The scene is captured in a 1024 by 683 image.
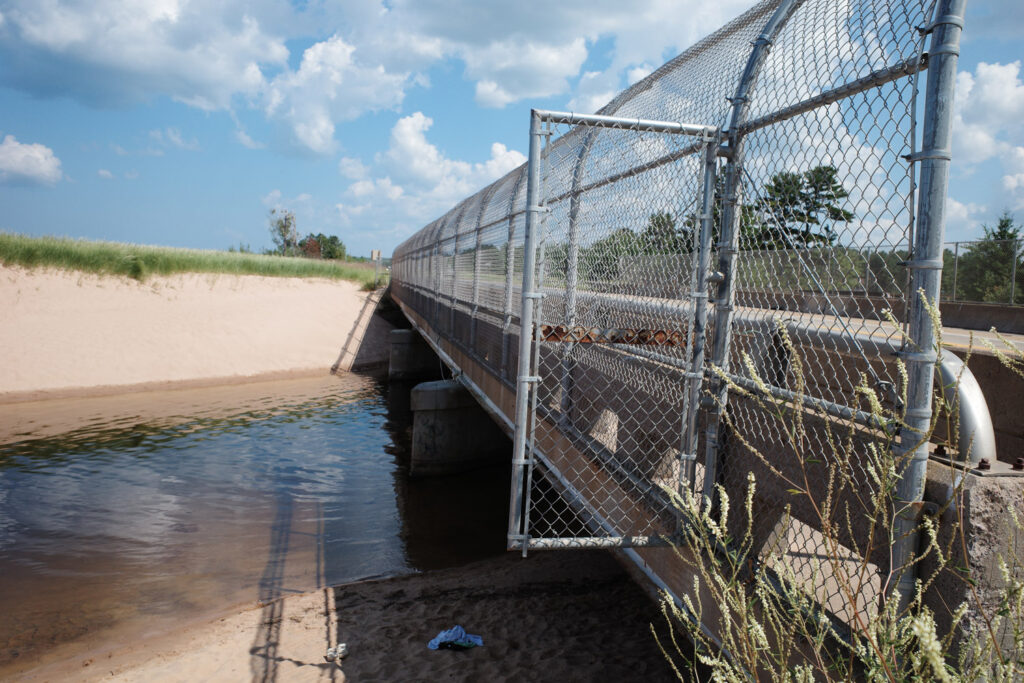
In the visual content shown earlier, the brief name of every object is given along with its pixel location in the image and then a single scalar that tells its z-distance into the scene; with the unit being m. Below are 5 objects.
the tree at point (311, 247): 68.31
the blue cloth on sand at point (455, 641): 5.36
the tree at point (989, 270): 12.09
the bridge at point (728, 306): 2.06
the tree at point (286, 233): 64.19
